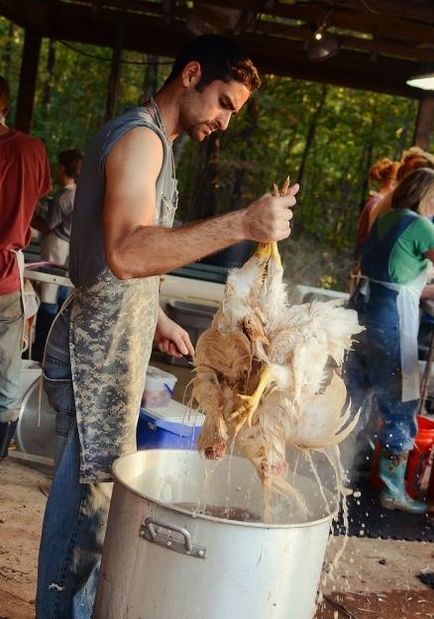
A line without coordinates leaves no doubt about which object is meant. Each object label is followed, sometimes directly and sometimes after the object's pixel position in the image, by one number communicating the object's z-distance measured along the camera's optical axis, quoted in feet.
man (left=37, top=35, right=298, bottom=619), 9.10
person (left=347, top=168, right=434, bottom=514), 19.08
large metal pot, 7.61
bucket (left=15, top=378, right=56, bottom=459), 17.87
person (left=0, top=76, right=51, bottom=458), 16.35
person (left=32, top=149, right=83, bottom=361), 26.30
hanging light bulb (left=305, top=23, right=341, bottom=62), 29.55
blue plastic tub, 14.93
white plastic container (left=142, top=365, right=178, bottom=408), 15.60
